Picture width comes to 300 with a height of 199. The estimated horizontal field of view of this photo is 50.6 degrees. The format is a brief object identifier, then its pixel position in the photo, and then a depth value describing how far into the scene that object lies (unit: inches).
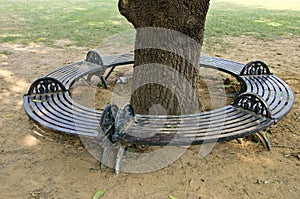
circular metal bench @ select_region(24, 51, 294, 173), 110.4
